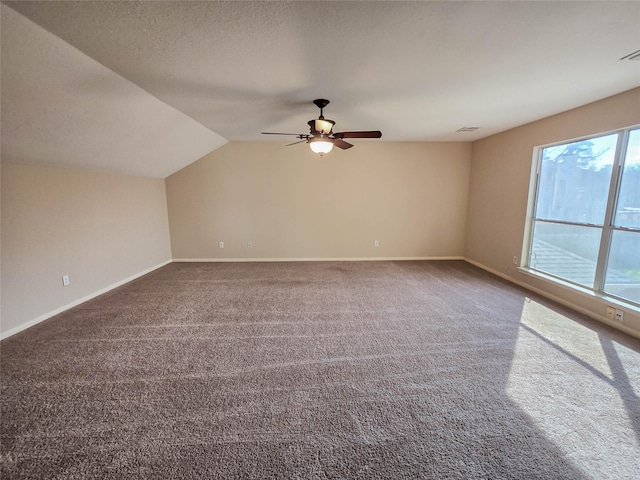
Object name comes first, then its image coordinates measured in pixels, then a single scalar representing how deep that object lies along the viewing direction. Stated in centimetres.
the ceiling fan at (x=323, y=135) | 274
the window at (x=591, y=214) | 266
